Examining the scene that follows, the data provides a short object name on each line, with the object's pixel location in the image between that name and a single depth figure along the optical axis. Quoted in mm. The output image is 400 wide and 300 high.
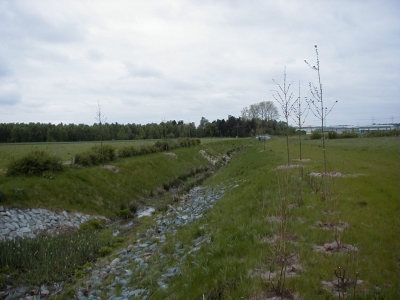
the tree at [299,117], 20406
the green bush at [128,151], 34962
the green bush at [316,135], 75438
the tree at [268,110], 115500
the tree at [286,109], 19527
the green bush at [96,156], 25825
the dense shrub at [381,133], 62406
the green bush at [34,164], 19047
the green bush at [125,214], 19288
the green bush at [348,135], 74125
